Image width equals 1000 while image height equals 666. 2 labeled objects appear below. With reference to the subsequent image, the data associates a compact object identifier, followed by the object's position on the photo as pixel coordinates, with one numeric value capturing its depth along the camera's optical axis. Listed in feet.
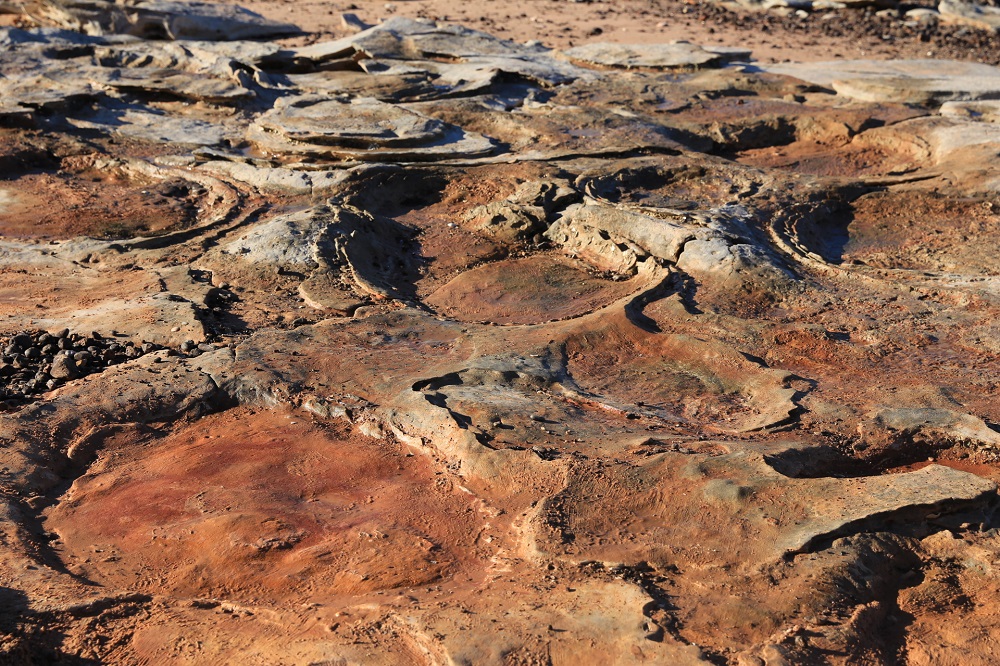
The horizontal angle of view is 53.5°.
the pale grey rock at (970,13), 40.96
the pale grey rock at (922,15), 41.75
